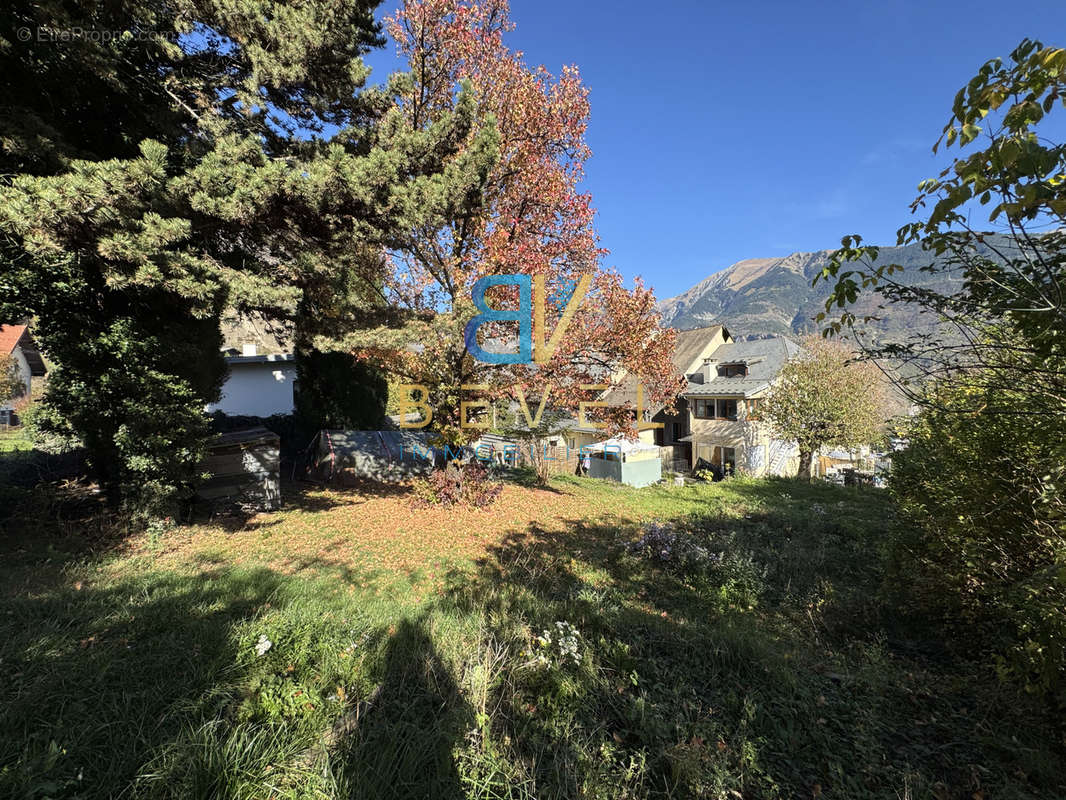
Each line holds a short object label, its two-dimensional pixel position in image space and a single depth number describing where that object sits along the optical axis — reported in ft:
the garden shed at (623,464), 60.44
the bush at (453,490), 32.96
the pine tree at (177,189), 16.69
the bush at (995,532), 9.87
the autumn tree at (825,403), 62.03
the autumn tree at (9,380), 58.75
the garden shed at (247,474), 28.94
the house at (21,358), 66.08
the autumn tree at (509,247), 27.30
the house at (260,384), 62.90
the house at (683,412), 93.61
